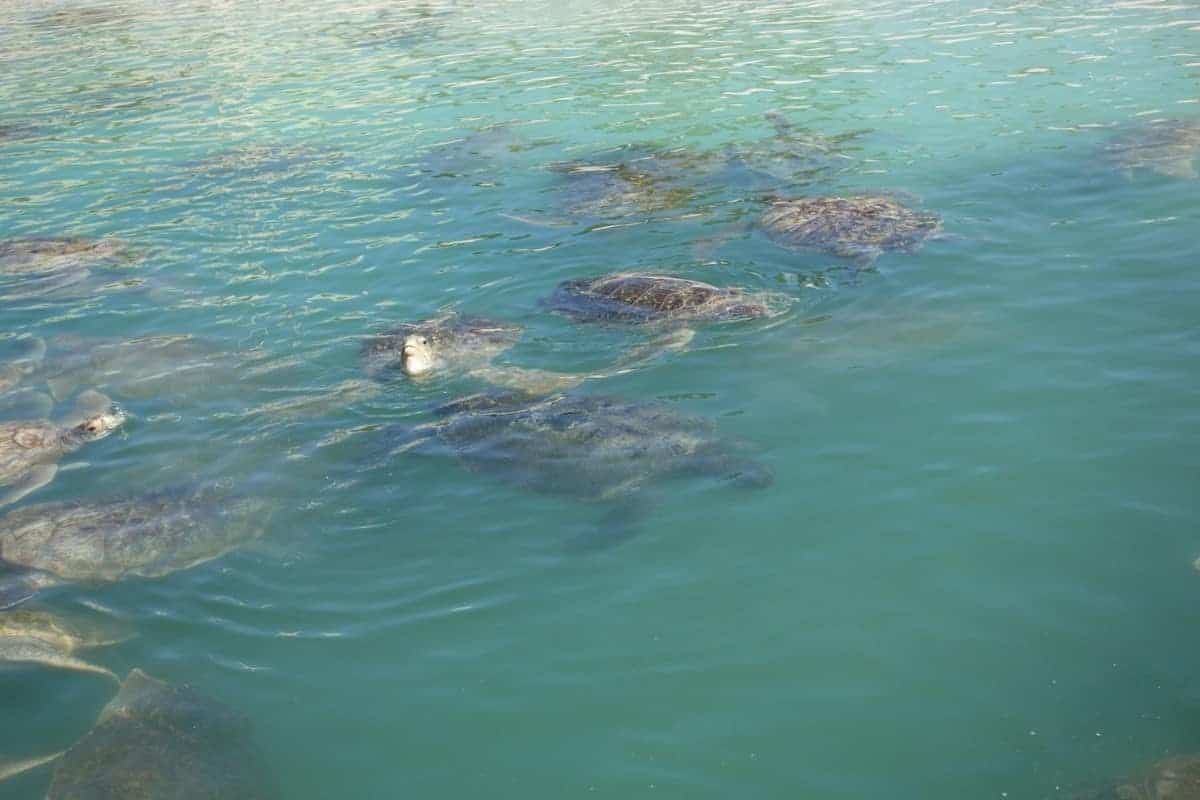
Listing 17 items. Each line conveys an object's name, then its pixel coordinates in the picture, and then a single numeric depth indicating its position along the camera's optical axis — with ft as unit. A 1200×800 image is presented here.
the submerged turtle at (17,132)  67.51
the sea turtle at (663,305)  31.96
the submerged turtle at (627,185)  44.24
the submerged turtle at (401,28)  95.66
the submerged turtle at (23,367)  33.45
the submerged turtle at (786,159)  46.60
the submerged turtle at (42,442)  27.22
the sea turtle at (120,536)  22.79
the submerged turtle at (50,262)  41.82
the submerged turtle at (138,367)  32.37
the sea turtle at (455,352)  30.04
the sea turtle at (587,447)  24.03
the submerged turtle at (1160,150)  42.42
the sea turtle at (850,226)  36.86
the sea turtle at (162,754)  16.70
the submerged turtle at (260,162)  55.52
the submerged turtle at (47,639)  20.20
